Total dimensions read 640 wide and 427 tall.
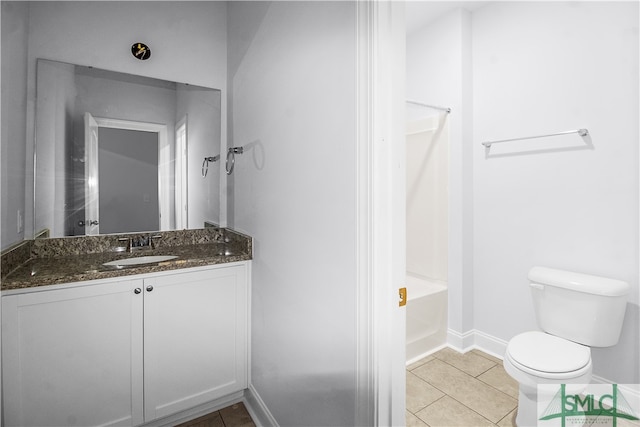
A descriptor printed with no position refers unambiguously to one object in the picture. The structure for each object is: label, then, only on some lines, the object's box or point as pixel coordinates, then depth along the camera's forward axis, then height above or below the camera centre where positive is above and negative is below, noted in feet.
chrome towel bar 6.28 +1.62
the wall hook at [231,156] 6.18 +1.16
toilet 4.94 -2.17
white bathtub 7.73 -2.62
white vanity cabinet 4.42 -2.09
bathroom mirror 5.68 +1.19
